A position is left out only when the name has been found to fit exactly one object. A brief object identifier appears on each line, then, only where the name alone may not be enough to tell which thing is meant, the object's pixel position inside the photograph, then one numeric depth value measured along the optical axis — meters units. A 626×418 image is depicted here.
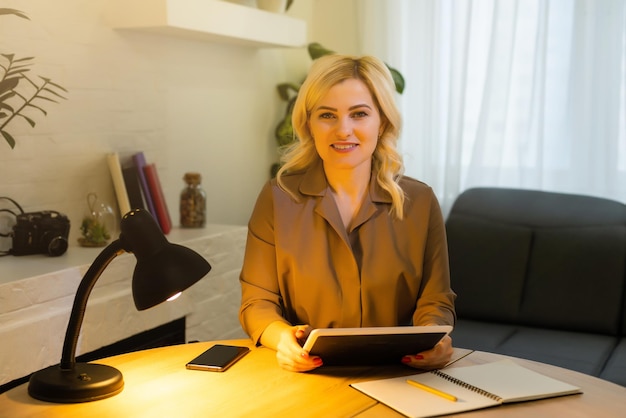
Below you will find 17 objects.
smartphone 1.69
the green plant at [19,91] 2.41
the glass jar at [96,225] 2.72
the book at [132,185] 2.92
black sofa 2.94
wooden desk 1.46
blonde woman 1.94
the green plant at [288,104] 3.71
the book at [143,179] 2.93
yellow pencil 1.52
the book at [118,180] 2.86
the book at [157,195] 2.95
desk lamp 1.42
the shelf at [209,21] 2.81
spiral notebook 1.49
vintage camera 2.50
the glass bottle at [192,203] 3.10
